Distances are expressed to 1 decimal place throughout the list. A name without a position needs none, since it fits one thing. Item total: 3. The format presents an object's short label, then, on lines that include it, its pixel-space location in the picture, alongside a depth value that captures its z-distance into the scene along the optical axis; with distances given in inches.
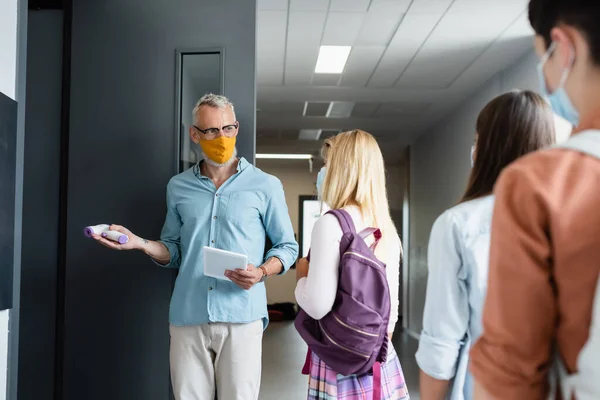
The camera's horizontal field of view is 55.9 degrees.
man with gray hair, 87.1
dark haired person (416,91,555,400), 43.9
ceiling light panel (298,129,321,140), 317.7
